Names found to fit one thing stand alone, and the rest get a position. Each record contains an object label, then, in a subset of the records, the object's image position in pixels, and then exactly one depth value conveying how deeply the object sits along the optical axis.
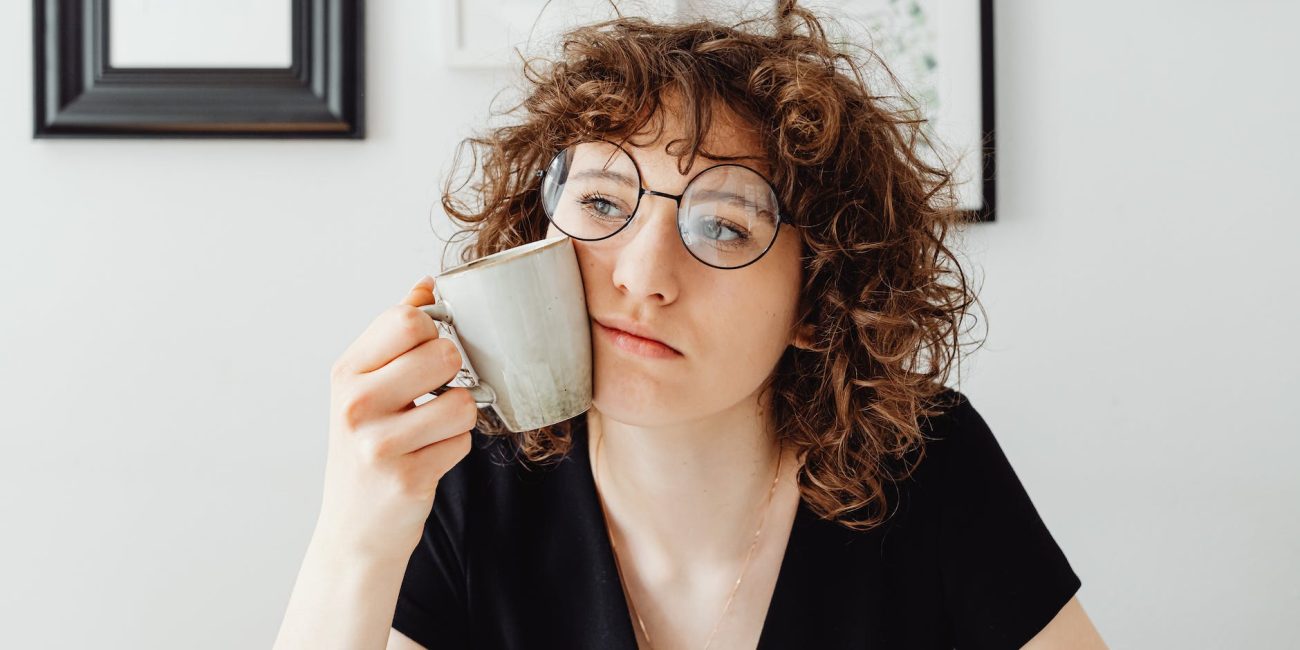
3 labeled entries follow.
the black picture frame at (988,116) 1.43
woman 0.85
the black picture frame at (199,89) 1.37
